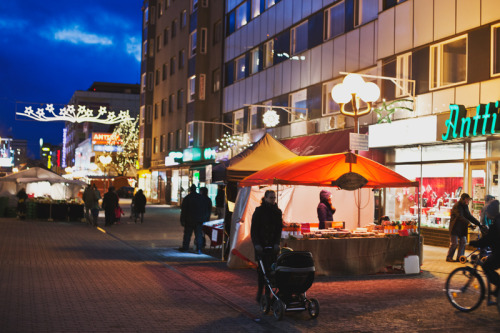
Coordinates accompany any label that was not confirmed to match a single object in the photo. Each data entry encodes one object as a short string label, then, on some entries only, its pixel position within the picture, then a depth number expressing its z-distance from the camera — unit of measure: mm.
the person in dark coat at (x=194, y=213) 16812
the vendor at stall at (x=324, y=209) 14610
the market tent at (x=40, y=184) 34344
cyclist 8609
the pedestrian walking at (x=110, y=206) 27938
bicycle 8945
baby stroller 8477
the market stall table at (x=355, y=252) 12805
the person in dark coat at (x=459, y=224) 15344
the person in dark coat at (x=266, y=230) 9141
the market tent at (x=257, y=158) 15977
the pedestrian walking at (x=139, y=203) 30047
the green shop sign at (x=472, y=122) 16047
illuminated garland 22922
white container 13297
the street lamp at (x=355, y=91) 14750
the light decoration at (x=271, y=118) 29844
